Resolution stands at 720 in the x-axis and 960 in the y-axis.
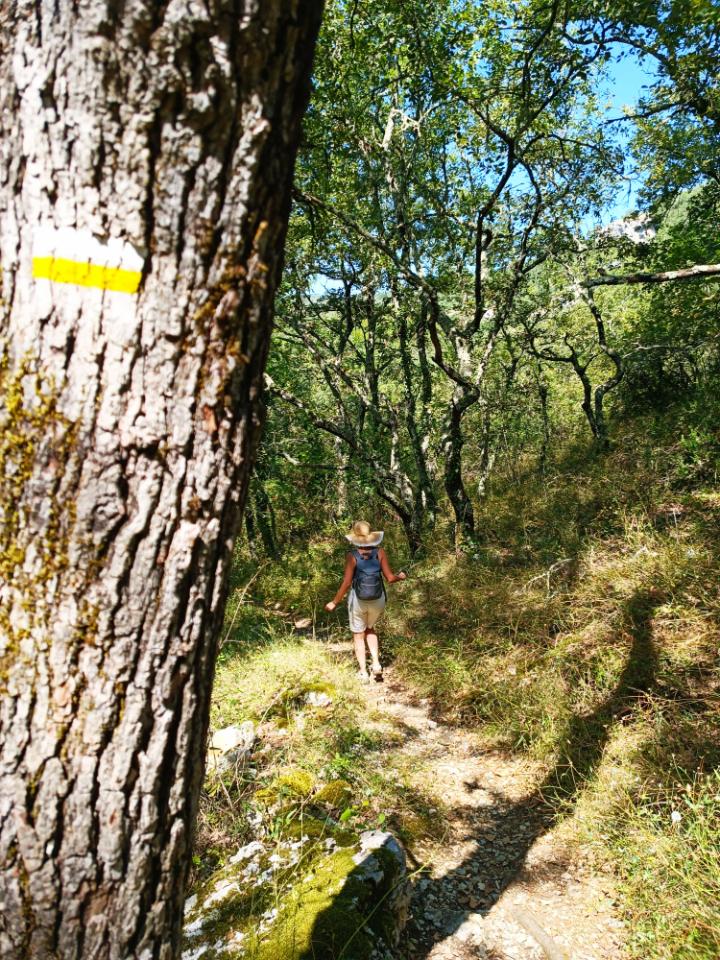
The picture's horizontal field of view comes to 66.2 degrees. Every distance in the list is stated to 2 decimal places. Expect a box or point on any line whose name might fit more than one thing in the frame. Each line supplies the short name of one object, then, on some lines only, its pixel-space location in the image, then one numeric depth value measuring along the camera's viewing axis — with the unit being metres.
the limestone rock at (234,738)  4.11
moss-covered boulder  2.47
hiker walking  5.91
